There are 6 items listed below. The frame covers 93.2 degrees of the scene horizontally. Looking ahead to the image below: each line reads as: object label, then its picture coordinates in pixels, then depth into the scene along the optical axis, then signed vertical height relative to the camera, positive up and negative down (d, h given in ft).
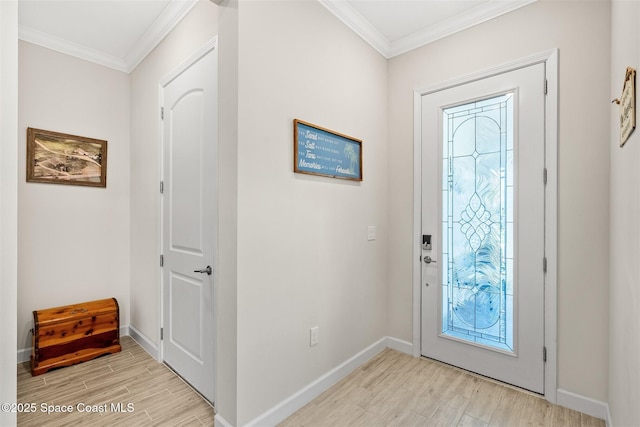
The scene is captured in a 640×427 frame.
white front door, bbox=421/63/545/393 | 6.65 -0.33
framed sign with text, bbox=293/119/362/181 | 6.31 +1.36
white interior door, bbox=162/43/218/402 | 6.48 -0.16
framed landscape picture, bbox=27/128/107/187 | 8.29 +1.51
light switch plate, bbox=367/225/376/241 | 8.34 -0.58
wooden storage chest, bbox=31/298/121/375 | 7.54 -3.27
